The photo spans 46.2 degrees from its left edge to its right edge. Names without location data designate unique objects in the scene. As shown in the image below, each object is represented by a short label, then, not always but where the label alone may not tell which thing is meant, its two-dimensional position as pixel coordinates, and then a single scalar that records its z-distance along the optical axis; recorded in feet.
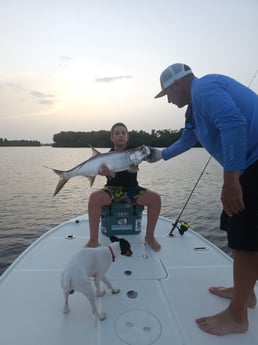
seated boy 12.85
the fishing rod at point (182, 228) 14.80
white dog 7.57
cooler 14.01
